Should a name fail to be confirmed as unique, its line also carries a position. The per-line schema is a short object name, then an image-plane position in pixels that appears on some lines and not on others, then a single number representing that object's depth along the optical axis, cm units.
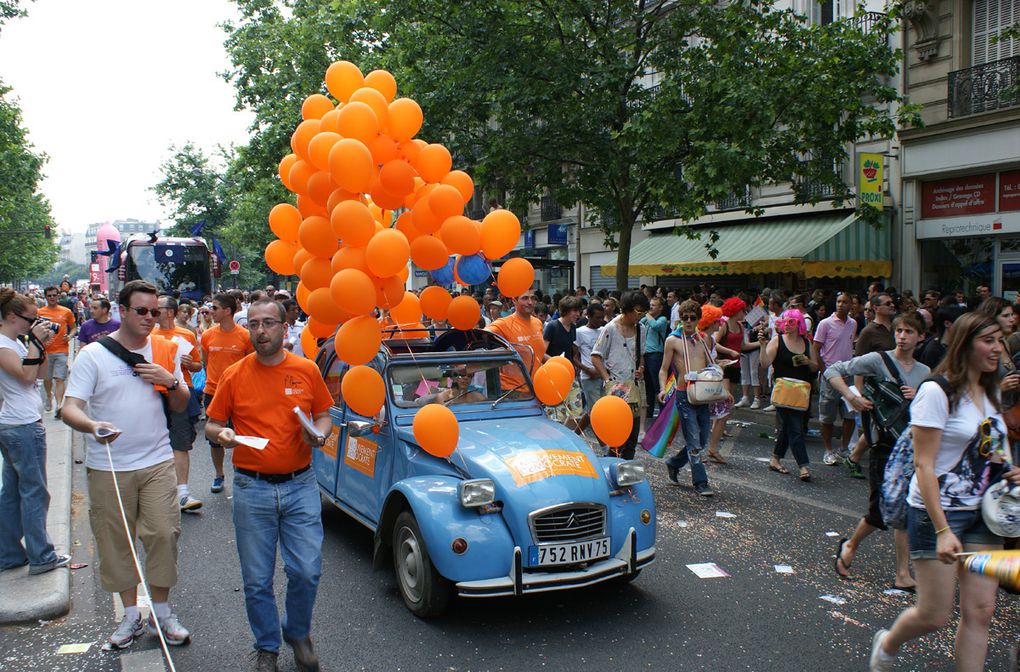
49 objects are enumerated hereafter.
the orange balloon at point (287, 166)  645
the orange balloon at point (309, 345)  685
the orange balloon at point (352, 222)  516
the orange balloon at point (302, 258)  589
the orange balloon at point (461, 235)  576
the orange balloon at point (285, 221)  661
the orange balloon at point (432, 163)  606
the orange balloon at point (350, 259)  531
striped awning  1786
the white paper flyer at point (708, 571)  555
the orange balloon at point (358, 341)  525
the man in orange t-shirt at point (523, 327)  820
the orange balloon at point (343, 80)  626
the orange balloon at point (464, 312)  630
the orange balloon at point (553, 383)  583
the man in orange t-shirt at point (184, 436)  703
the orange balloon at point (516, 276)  614
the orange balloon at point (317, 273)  567
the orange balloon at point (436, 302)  654
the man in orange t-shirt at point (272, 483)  407
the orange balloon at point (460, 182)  629
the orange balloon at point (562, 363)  589
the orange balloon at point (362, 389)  514
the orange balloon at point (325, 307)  527
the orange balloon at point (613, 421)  545
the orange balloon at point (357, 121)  550
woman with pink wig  870
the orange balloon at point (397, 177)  571
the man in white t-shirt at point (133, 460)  432
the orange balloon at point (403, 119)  584
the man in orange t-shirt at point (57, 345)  1257
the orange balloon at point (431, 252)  593
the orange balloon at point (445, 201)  575
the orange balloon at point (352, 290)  498
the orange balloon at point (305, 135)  612
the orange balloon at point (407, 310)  659
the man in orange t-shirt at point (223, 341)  749
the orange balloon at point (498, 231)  596
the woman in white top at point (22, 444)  524
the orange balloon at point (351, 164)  517
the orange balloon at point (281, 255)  669
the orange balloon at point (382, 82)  620
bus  2480
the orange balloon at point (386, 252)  518
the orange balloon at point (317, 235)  558
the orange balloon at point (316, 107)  646
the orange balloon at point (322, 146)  557
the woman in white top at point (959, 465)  341
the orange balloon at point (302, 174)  607
